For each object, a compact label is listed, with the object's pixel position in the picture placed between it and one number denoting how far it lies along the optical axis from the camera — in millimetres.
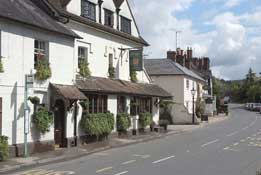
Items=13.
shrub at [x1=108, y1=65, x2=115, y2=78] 31802
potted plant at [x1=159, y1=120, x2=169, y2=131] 40062
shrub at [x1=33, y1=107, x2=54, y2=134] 22141
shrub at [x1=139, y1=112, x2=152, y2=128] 35688
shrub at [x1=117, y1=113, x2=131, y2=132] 31453
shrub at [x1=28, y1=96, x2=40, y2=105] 21539
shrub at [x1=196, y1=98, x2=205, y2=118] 63369
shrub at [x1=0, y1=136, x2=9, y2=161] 18828
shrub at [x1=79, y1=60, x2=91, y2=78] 27467
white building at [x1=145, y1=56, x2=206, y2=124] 55831
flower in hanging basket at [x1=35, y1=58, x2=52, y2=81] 22391
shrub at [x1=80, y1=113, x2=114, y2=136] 26656
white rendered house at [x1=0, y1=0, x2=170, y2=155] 20766
